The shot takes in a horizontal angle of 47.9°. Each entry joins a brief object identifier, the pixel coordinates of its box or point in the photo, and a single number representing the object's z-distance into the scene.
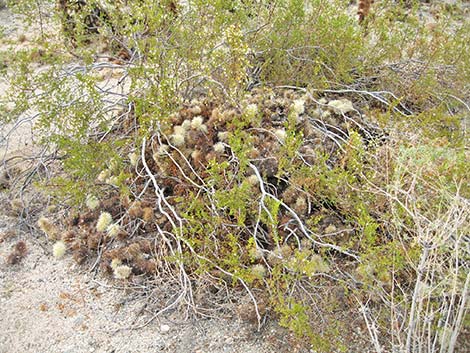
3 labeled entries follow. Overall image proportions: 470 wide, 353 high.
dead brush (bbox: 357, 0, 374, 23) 5.86
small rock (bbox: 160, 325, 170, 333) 2.77
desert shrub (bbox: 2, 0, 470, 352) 2.60
